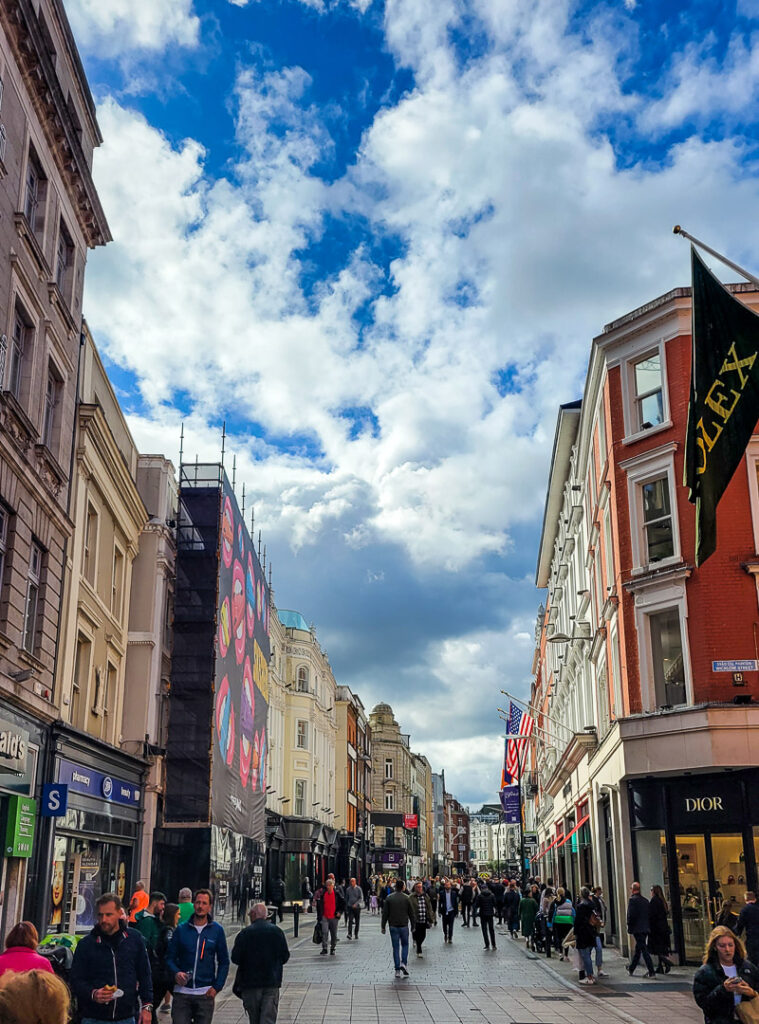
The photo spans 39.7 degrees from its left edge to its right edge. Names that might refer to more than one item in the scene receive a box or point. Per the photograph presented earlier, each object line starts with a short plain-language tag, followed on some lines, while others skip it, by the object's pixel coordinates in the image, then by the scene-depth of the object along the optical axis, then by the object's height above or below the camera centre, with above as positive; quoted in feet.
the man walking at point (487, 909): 94.38 -3.87
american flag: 130.21 +15.30
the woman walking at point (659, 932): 66.33 -4.12
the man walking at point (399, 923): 68.90 -3.71
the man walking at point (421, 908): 81.46 -3.29
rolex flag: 41.65 +18.54
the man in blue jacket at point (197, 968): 32.65 -3.08
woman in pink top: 26.27 -2.11
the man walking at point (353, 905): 107.14 -4.05
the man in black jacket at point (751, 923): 50.37 -2.84
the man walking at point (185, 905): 48.67 -1.80
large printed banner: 109.60 +19.93
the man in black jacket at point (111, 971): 26.40 -2.61
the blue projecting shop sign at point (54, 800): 61.16 +3.55
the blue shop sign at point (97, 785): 67.31 +5.45
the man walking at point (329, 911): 86.38 -3.69
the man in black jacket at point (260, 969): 34.78 -3.33
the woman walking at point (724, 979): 25.30 -2.70
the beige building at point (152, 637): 94.63 +20.38
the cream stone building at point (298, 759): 178.19 +18.15
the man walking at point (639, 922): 65.67 -3.51
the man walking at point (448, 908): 107.14 -4.42
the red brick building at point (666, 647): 70.08 +14.65
